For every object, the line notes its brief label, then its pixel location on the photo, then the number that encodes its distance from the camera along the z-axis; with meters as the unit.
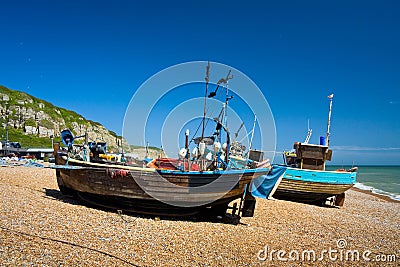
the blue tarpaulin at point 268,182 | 11.49
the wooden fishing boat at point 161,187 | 9.62
